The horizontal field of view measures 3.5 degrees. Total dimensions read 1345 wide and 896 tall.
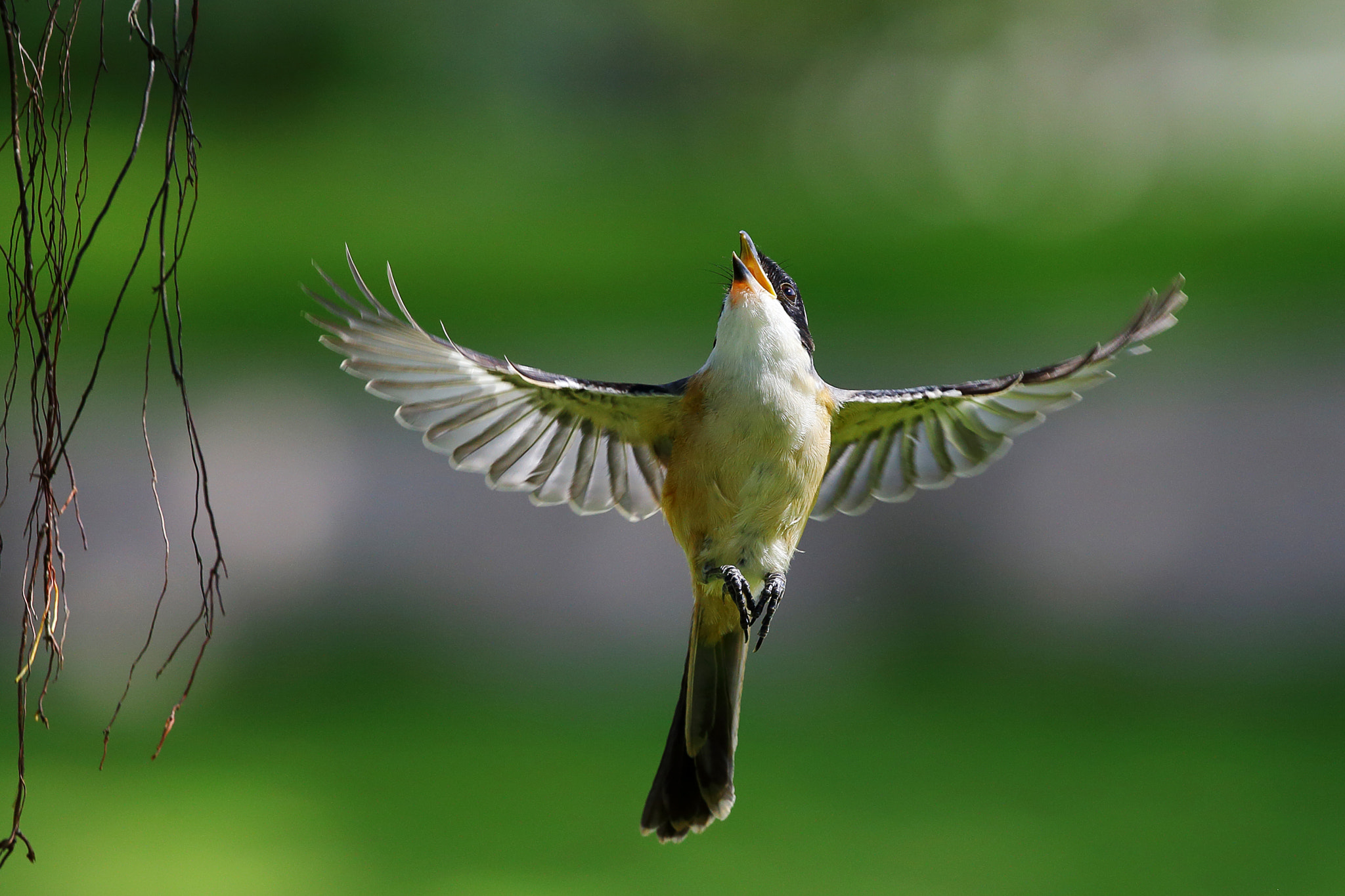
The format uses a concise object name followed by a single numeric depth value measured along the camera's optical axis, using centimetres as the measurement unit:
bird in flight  771
